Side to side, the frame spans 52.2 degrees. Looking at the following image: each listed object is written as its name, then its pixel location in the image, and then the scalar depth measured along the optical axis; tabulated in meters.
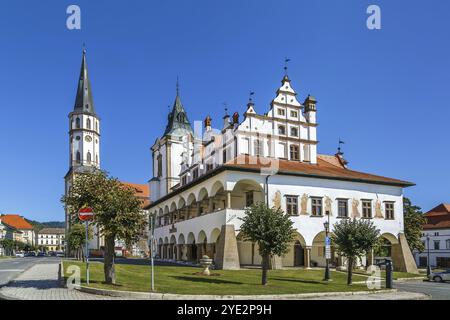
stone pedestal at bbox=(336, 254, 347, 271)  42.14
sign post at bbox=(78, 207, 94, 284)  20.35
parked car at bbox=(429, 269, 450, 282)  37.72
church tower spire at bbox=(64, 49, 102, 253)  109.88
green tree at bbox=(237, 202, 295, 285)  27.09
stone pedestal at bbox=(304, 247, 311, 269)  42.16
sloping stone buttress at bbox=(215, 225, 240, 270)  38.03
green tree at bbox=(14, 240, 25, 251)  137.45
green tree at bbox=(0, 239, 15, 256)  121.29
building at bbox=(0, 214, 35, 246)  178.48
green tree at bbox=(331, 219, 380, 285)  29.78
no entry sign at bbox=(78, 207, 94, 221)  20.35
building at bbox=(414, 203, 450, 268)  79.38
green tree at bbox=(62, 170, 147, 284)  21.38
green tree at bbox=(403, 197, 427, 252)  57.97
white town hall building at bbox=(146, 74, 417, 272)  40.91
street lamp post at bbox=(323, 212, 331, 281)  30.15
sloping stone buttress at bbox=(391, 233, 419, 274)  46.19
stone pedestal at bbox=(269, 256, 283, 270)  39.44
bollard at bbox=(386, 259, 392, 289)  26.46
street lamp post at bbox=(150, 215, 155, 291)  19.45
